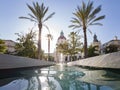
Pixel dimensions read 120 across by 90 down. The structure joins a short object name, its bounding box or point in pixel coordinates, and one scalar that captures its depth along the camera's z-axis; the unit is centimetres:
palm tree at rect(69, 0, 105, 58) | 1216
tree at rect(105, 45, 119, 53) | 2121
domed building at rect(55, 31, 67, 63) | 4259
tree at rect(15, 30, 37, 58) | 1573
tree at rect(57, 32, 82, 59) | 2123
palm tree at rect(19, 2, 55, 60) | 1250
